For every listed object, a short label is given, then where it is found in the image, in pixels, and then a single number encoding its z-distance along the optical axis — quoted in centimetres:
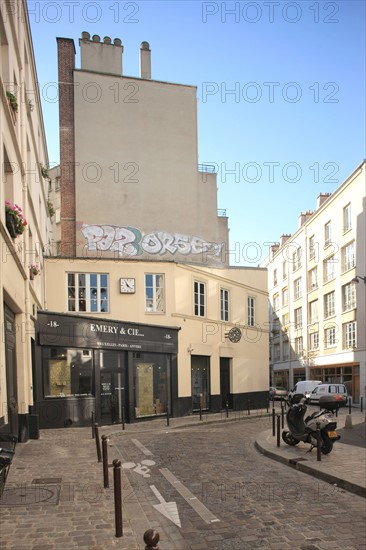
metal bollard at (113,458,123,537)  552
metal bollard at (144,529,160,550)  312
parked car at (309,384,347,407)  3394
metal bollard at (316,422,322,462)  971
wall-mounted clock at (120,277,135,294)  2116
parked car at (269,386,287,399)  4284
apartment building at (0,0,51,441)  1018
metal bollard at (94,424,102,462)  1021
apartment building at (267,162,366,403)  3700
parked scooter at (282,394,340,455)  1050
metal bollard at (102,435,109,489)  781
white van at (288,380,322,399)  3809
